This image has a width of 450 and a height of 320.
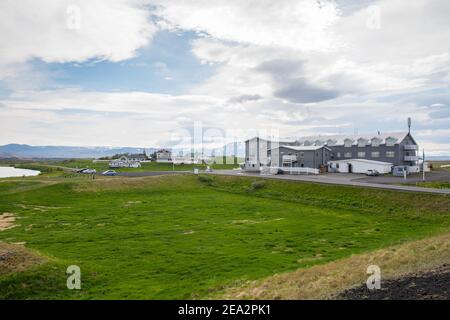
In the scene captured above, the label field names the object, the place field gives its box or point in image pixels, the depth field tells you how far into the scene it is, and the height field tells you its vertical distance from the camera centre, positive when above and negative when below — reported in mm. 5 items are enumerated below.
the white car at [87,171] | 86281 -3404
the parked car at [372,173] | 66612 -2986
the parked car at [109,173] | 77250 -3473
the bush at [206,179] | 65812 -4212
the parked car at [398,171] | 66456 -2606
